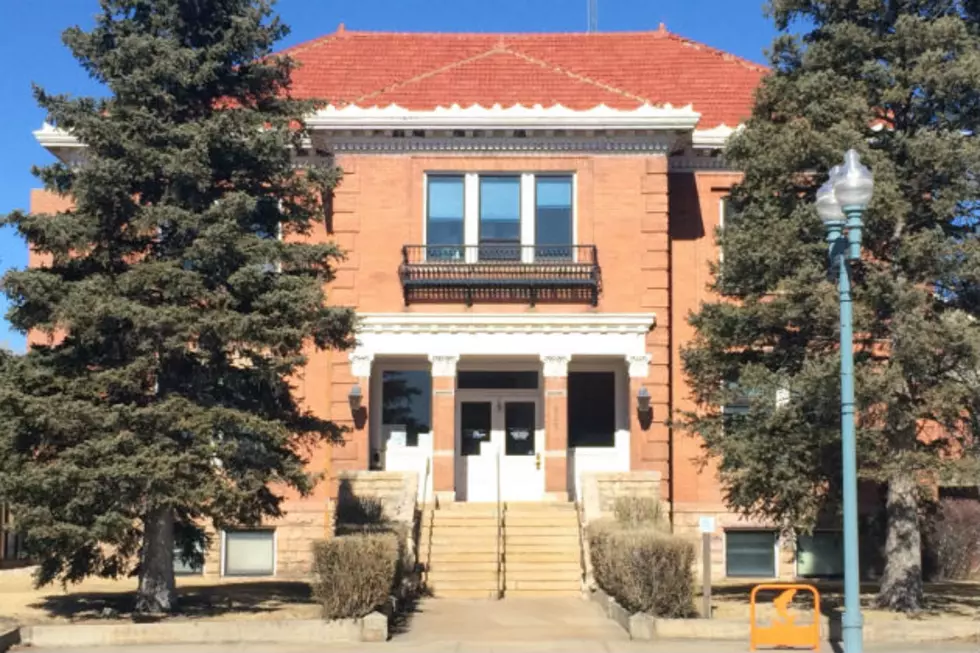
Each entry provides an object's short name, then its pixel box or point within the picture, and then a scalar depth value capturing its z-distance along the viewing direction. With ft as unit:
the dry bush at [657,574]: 54.19
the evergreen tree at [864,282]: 54.65
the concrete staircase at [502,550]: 69.46
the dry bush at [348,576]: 52.29
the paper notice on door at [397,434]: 86.12
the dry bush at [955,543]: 82.94
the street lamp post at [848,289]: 41.24
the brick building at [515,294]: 82.43
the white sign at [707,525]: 55.72
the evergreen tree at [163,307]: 51.75
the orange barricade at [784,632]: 48.85
